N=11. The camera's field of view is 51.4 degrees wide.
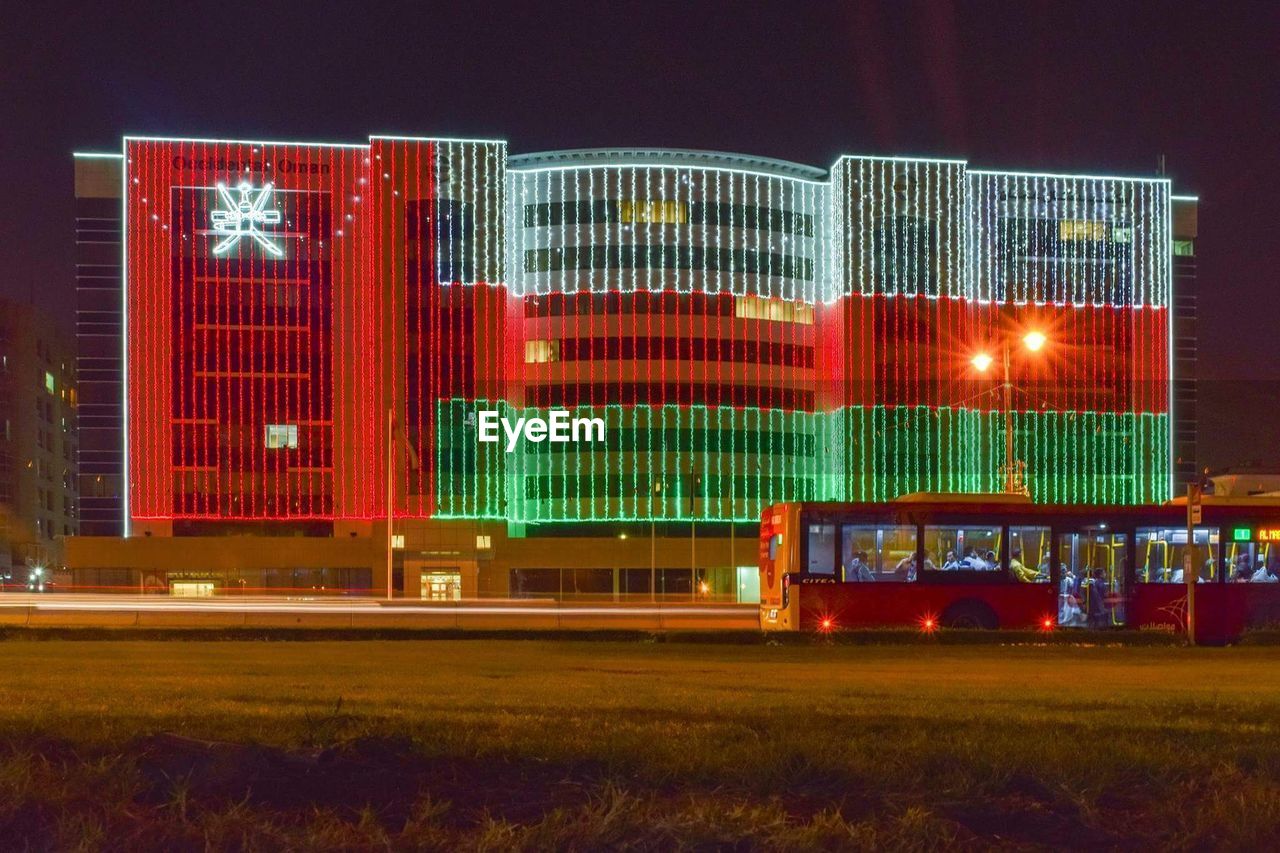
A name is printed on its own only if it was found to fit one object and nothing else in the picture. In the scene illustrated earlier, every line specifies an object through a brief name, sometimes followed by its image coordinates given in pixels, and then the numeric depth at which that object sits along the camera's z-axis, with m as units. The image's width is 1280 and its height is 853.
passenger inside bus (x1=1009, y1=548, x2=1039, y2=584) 28.42
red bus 27.86
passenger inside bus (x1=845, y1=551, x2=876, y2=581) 27.91
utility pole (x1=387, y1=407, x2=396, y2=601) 59.88
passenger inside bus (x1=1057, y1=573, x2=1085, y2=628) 28.57
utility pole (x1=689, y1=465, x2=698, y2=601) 66.56
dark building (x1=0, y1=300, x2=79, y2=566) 103.81
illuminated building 72.00
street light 32.41
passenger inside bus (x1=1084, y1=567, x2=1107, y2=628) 28.75
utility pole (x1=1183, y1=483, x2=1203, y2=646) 23.84
